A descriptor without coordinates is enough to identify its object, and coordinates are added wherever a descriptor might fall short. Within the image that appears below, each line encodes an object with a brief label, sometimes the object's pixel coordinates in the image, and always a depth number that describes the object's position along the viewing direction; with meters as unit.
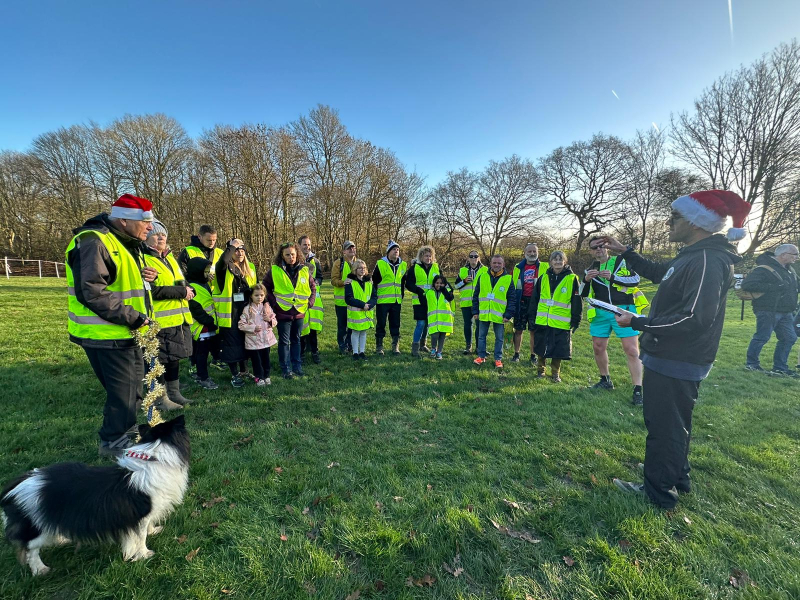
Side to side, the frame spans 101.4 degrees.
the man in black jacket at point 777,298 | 7.11
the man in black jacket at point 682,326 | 2.66
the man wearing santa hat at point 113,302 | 2.89
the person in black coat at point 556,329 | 5.95
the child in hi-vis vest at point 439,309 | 7.25
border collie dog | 2.00
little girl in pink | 5.32
